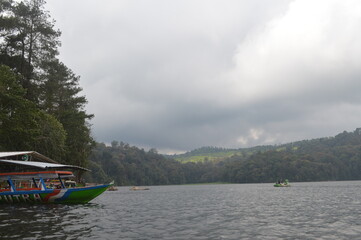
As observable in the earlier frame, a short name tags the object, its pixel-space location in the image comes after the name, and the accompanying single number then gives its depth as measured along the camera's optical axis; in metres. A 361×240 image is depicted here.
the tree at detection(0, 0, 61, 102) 57.03
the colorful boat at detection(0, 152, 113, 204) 37.25
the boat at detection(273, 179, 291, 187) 126.62
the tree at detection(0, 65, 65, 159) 45.34
